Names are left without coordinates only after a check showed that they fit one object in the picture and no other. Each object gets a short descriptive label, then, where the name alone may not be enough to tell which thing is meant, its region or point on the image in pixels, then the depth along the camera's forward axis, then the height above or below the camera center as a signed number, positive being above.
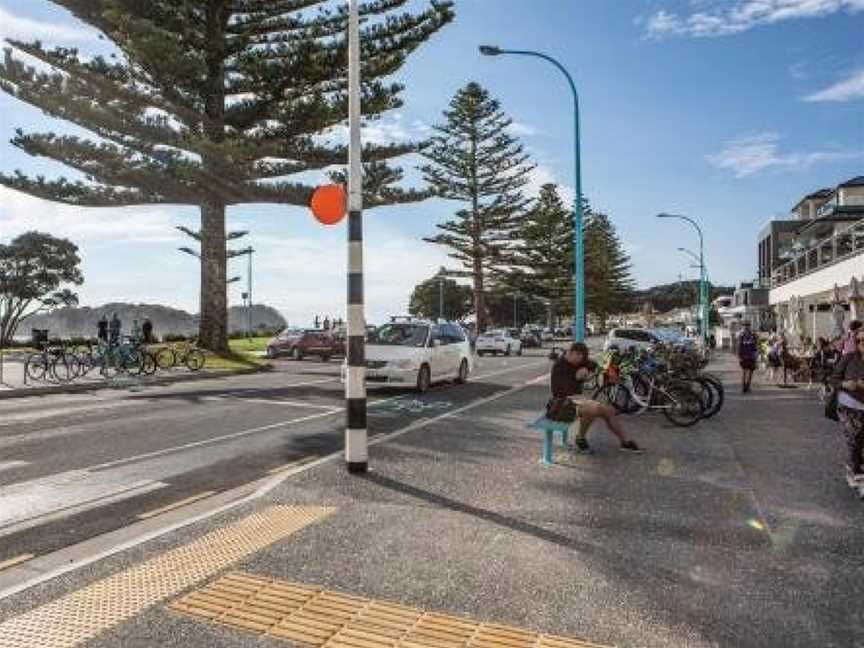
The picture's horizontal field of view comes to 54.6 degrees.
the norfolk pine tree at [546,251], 72.06 +8.18
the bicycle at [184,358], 26.20 -0.50
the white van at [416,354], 18.81 -0.33
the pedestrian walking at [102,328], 27.08 +0.46
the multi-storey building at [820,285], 24.69 +1.95
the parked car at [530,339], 63.84 +0.03
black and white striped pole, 8.69 +0.10
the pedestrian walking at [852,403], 8.05 -0.64
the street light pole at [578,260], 13.88 +1.35
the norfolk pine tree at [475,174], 66.62 +13.27
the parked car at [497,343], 47.69 -0.20
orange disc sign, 8.70 +1.43
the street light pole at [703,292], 50.07 +2.99
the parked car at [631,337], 32.71 +0.07
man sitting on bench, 9.69 -0.74
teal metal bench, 9.45 -1.01
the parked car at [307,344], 38.12 -0.14
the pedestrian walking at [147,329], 33.69 +0.54
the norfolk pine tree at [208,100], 29.77 +9.16
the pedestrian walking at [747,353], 20.17 -0.37
